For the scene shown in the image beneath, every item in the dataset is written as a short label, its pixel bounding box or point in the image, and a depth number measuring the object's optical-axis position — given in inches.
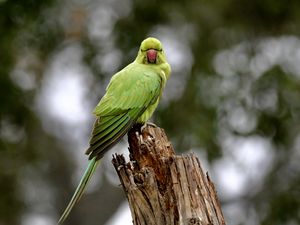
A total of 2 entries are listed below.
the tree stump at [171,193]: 454.0
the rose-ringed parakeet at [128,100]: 533.6
